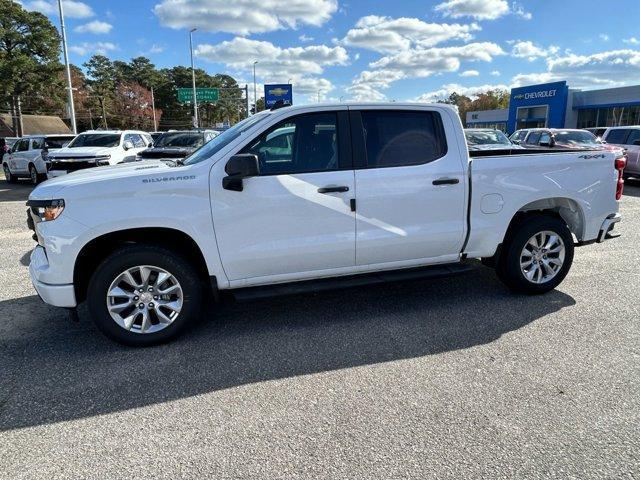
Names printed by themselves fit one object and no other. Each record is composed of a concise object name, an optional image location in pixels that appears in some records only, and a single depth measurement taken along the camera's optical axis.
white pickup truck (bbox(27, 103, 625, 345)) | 3.69
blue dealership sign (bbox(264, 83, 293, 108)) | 35.22
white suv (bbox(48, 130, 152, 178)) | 13.23
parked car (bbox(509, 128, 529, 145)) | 17.75
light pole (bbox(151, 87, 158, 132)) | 85.87
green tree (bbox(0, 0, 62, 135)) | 49.28
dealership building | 40.56
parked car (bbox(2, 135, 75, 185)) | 16.58
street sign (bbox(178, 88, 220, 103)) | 50.41
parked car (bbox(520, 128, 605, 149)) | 14.90
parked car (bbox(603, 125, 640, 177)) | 14.39
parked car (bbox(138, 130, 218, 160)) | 14.22
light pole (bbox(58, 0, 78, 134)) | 22.69
